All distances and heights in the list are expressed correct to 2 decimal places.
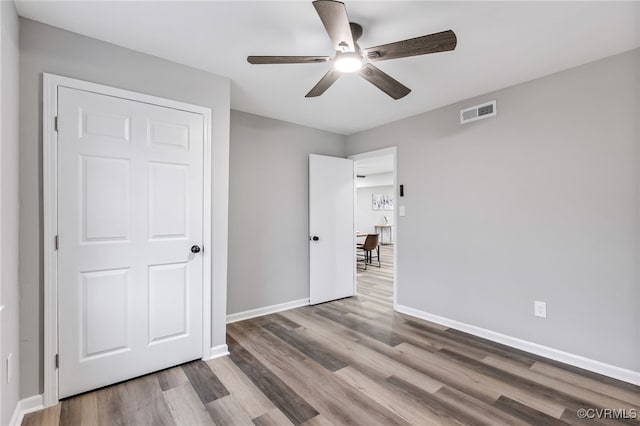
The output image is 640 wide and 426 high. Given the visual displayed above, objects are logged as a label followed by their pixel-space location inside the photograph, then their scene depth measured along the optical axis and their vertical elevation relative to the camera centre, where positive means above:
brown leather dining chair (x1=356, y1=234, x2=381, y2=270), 6.51 -0.67
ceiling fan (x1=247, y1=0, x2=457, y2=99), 1.49 +0.96
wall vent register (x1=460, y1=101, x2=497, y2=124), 2.97 +1.03
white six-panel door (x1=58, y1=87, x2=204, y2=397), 2.00 -0.17
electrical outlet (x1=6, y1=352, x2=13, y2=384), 1.62 -0.83
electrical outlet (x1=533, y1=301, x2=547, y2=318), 2.64 -0.86
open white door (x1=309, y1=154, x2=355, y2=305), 4.11 -0.22
